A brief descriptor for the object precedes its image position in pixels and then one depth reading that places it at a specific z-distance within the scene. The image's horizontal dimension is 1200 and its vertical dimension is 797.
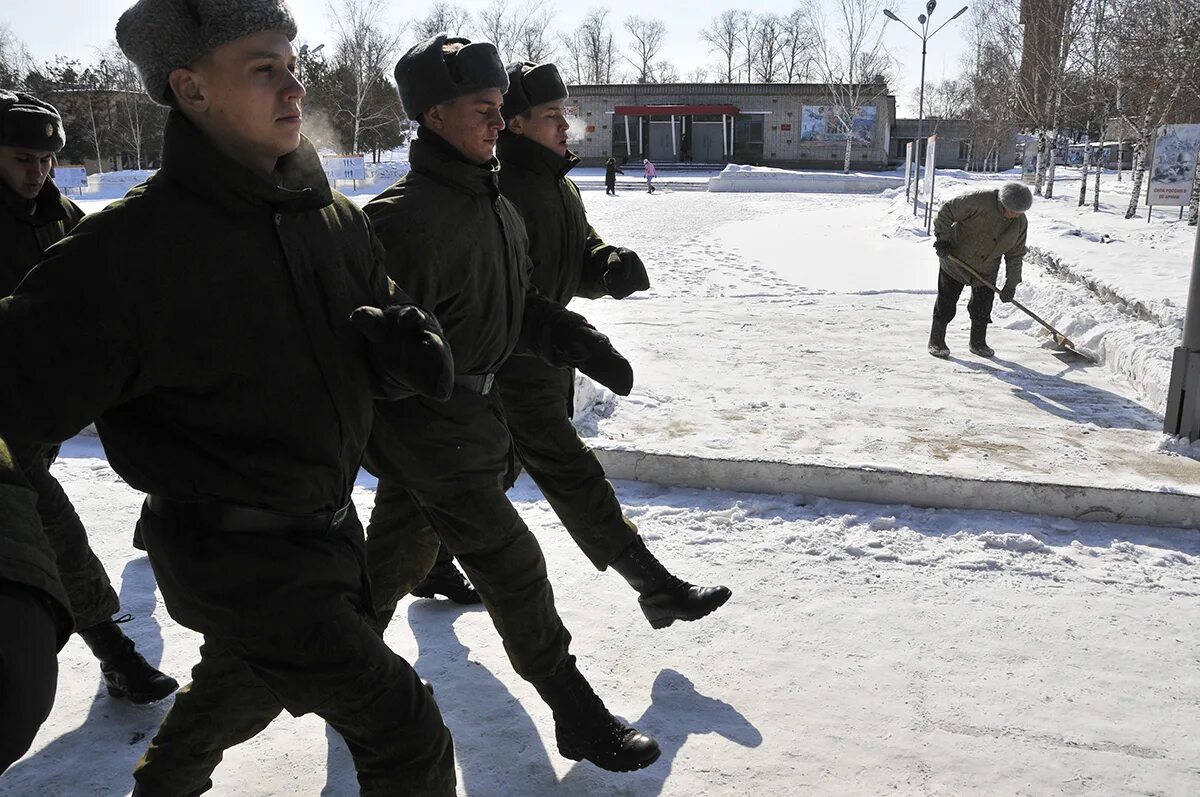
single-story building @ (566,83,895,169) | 52.50
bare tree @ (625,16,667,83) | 77.31
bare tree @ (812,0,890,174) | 51.16
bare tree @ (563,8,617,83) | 78.25
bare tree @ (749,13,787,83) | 78.44
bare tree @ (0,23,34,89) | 39.01
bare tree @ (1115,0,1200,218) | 18.88
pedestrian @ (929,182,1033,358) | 7.68
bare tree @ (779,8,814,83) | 57.26
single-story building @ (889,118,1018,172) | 51.50
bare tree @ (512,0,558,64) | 61.84
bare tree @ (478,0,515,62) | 59.91
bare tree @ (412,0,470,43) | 52.78
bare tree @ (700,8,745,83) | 78.50
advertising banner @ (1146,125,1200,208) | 18.09
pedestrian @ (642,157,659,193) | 35.78
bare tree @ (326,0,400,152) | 43.88
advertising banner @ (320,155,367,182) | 31.03
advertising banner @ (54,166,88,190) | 29.22
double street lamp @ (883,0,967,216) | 26.09
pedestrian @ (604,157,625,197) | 33.84
